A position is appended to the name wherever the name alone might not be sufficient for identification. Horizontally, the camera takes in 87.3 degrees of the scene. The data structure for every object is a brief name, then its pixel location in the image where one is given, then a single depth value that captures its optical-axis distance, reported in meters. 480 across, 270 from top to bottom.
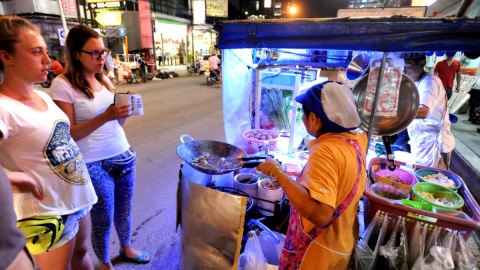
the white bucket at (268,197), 2.34
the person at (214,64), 13.63
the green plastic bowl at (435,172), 2.00
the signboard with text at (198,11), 19.64
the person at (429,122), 2.28
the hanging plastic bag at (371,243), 1.51
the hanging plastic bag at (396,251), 1.53
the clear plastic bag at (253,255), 1.77
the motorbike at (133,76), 14.27
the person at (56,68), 11.11
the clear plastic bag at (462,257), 1.39
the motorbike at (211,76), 13.83
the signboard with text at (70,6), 12.77
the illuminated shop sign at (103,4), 15.35
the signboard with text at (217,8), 23.96
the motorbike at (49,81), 11.86
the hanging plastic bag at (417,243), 1.50
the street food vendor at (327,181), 1.18
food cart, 1.54
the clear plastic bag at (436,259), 1.38
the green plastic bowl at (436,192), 1.69
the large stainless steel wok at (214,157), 1.77
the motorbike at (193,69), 20.16
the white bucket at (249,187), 2.45
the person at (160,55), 18.61
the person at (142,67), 14.77
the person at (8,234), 0.82
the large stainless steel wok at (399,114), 1.97
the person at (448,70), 5.89
